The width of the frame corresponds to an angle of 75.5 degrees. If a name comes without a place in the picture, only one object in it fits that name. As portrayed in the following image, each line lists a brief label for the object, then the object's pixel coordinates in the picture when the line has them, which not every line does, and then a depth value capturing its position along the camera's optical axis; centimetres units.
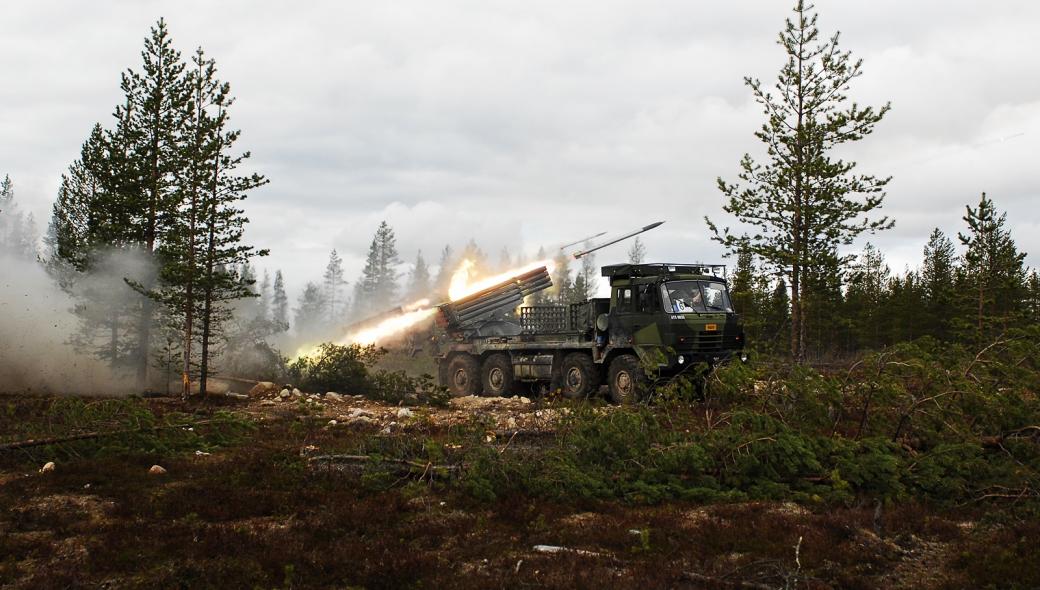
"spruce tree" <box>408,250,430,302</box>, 10044
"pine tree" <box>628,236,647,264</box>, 8898
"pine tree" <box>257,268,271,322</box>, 11606
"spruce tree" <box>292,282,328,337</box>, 9924
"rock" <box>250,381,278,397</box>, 2295
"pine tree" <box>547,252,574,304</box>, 7506
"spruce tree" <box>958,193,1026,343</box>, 2945
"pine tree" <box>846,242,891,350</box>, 4266
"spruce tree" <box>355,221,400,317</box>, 8594
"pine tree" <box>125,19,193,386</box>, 2362
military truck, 1709
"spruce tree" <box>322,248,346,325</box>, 11489
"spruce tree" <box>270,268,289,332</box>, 10894
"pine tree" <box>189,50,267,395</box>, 2034
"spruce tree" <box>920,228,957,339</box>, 3969
